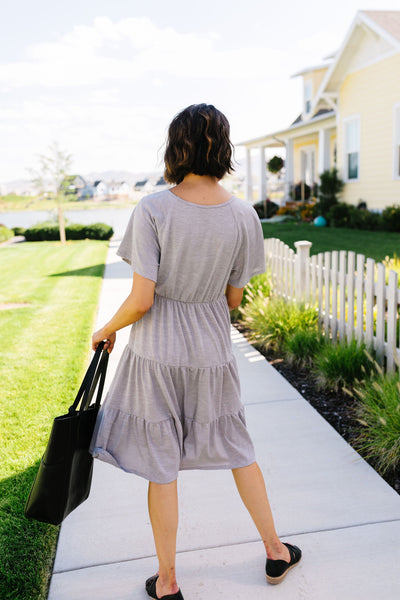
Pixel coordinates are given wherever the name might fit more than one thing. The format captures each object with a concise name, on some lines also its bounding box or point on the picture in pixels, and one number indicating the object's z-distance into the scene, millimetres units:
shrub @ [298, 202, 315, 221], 19184
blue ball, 16969
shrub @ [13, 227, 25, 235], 27297
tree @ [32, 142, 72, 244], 22516
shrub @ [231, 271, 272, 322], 6927
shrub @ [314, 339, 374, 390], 4410
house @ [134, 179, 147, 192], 114219
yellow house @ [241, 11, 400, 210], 14125
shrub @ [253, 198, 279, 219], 22656
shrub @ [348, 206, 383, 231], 14477
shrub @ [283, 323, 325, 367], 5160
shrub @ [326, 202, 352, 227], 16020
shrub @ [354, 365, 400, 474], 3227
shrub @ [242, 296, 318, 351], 5594
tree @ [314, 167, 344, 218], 16828
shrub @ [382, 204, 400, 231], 13672
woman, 1947
